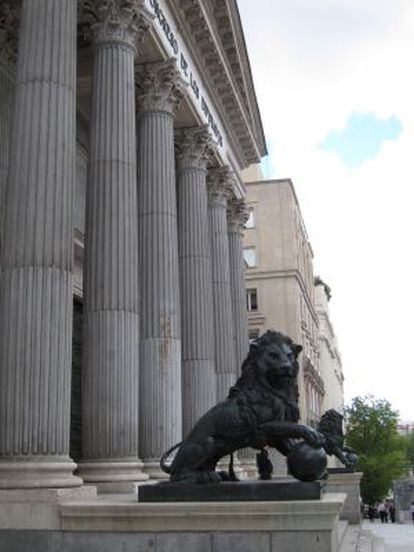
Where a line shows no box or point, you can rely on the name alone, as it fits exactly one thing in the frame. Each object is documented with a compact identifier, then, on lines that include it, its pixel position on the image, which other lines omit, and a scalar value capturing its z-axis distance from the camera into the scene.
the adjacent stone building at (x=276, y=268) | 55.25
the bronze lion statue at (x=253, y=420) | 10.00
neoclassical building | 11.64
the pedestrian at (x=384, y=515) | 55.06
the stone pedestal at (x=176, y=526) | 9.02
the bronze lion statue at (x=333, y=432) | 22.39
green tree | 74.69
